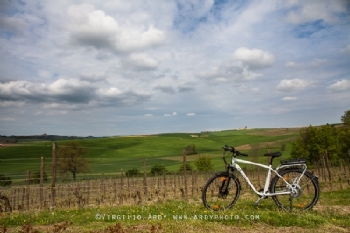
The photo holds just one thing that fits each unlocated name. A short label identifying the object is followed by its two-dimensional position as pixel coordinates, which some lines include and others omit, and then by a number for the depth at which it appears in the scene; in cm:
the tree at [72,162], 4753
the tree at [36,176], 3772
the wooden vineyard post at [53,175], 1044
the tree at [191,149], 7094
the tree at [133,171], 4803
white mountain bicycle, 638
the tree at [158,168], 4897
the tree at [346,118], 5705
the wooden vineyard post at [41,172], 1119
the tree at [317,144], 4575
